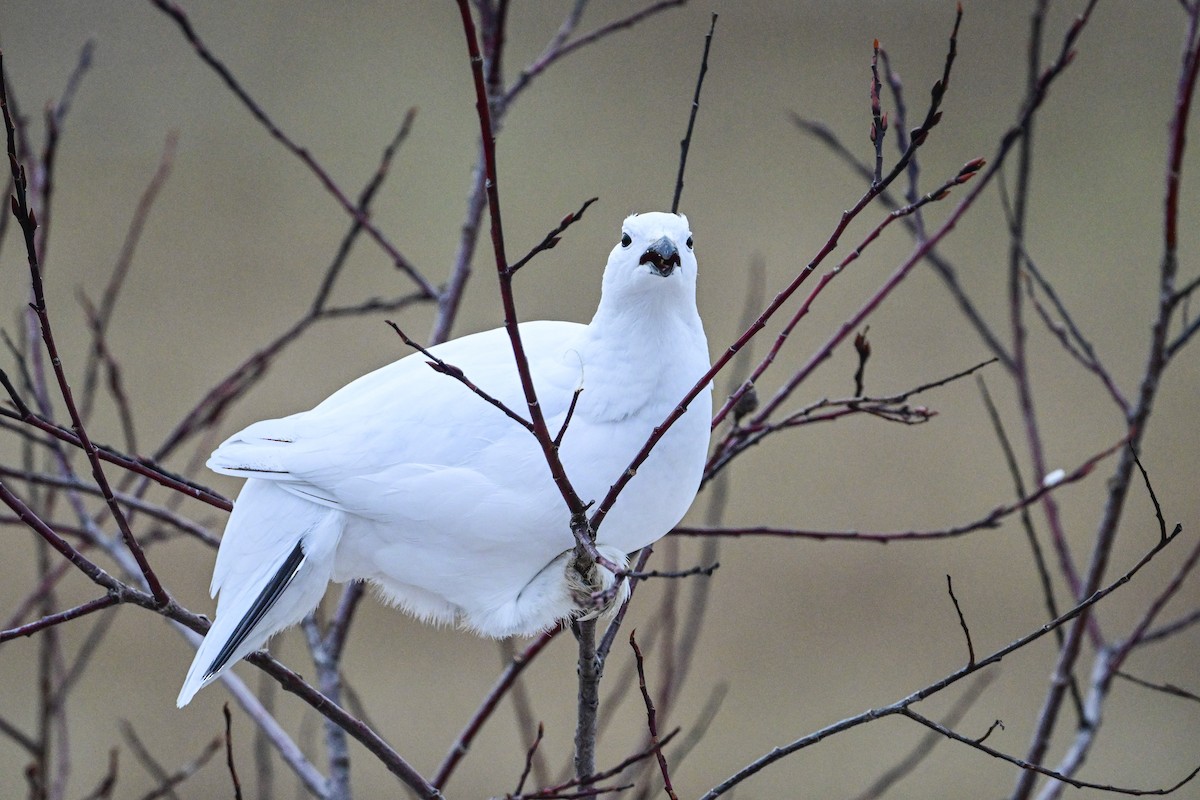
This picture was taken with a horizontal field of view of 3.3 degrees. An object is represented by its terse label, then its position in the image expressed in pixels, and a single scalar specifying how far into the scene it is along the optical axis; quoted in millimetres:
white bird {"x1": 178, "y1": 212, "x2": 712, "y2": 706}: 10819
